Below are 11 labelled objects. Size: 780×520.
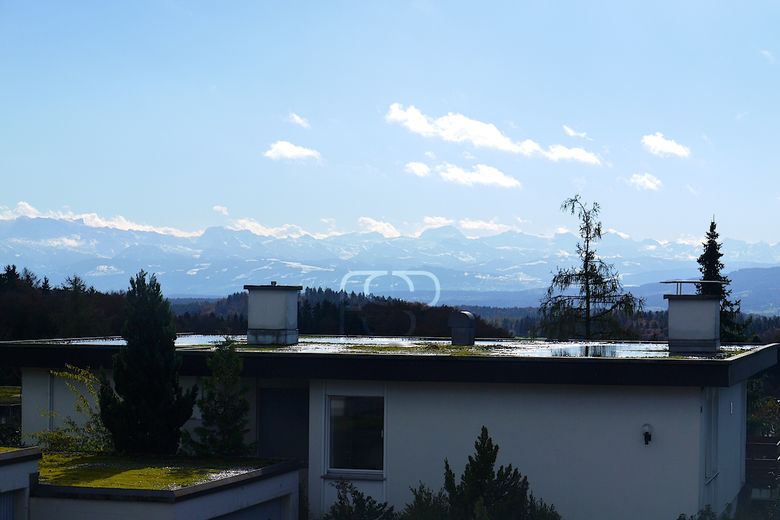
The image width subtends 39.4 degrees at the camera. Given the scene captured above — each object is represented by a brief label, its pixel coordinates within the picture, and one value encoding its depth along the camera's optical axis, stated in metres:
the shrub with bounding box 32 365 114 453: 19.67
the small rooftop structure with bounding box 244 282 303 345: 23.31
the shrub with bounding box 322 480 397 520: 17.84
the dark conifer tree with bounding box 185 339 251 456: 18.58
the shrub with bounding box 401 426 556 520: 16.14
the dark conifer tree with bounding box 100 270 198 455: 18.41
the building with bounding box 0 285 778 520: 17.64
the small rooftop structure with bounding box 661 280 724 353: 21.38
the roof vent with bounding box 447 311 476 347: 23.92
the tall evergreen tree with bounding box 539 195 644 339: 41.91
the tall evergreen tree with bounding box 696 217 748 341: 43.84
